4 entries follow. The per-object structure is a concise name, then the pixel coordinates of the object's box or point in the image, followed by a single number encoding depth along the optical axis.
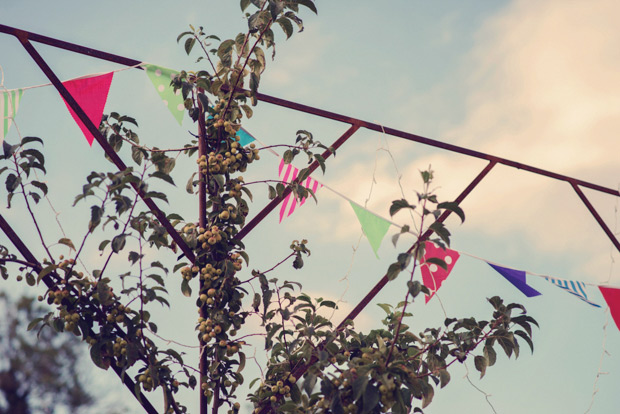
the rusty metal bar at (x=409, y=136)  3.10
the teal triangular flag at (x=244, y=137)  3.15
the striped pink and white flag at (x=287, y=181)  3.30
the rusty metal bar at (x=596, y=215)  4.05
